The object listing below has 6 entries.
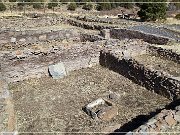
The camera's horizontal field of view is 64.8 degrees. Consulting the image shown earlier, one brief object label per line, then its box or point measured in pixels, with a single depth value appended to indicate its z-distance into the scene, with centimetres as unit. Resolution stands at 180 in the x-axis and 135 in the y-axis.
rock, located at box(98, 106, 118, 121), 454
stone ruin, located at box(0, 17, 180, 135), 458
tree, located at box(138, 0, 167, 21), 1162
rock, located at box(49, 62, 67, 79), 603
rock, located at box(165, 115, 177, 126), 385
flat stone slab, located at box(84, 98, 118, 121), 456
